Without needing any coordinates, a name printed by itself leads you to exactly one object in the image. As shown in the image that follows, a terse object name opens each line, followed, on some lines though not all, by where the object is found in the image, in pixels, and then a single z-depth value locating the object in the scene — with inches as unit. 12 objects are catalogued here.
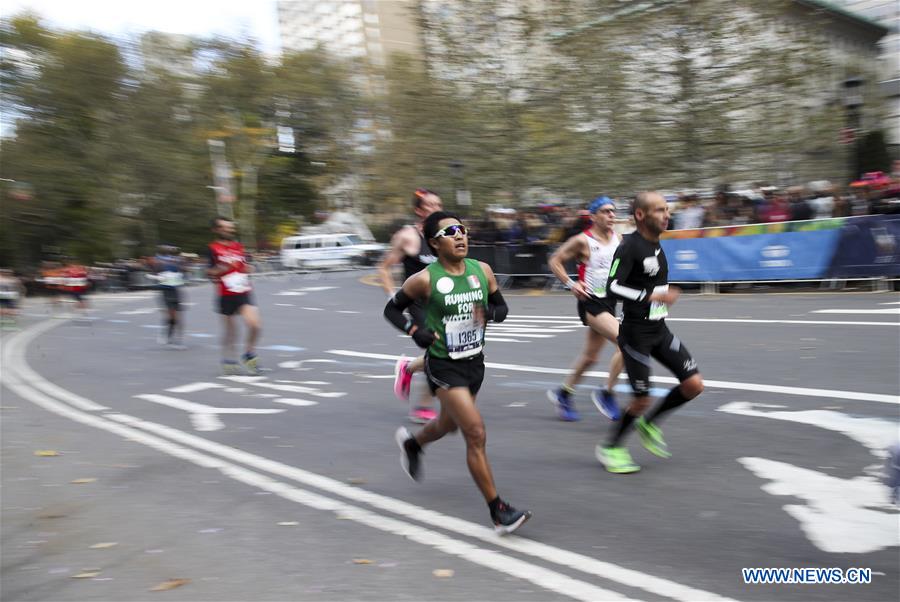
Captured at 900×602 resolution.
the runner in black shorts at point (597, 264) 270.2
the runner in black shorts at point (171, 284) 572.7
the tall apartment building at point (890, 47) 1487.5
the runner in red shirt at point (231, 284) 426.9
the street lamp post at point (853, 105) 773.3
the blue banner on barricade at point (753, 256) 617.6
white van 1916.8
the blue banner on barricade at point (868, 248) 570.9
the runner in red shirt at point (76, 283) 869.8
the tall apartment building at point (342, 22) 5172.2
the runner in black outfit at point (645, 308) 209.2
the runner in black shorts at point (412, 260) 293.0
